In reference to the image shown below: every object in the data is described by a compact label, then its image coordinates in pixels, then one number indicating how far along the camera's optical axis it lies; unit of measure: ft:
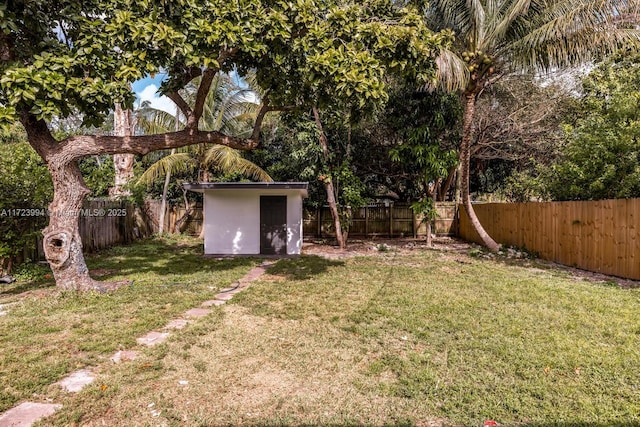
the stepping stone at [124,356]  10.27
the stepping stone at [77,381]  8.72
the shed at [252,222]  33.04
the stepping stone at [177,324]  13.01
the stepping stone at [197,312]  14.52
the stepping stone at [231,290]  18.45
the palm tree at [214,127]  39.91
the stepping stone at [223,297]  17.13
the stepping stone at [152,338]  11.58
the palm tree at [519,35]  23.29
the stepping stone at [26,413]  7.29
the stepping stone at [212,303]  16.15
